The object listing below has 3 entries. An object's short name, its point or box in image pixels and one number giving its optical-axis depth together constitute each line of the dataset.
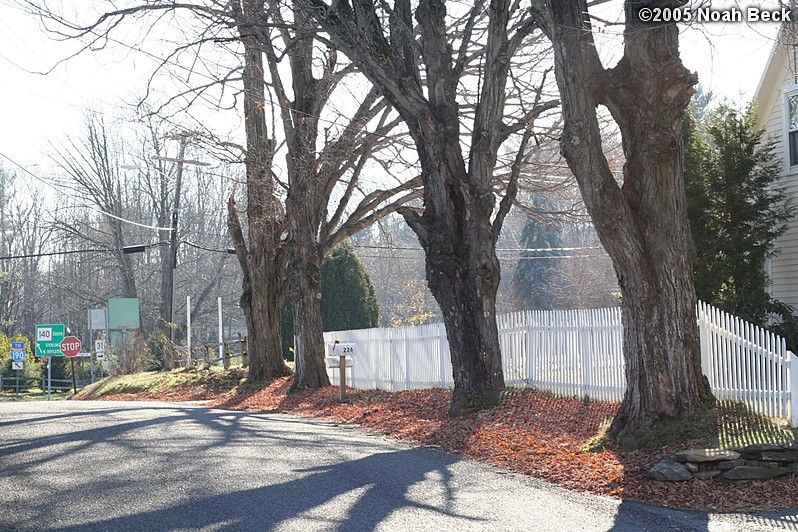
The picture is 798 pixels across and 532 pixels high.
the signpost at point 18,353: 39.69
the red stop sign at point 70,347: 35.56
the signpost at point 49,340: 38.09
